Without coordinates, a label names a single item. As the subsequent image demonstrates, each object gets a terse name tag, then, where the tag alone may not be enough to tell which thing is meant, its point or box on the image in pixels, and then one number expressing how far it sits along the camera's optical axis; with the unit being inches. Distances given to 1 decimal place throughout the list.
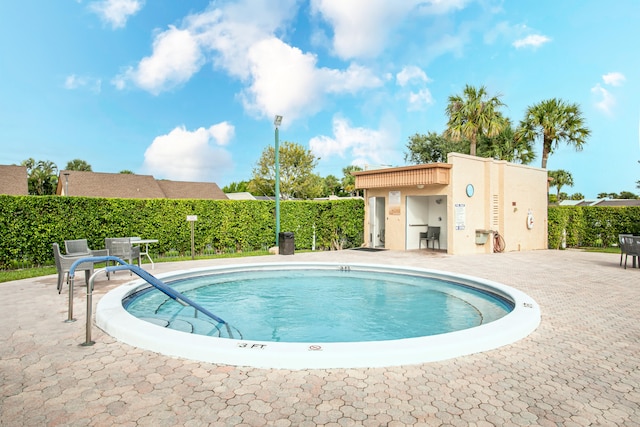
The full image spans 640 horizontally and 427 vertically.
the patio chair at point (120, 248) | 376.8
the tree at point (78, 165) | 2154.3
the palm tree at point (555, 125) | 892.8
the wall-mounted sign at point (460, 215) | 604.7
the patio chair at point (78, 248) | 344.5
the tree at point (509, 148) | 1015.0
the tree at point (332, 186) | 2616.1
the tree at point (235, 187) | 3196.4
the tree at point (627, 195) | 2479.8
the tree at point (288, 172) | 1742.1
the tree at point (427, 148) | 1467.8
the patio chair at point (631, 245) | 434.9
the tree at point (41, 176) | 1770.4
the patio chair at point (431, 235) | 682.8
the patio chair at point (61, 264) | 295.1
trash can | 603.5
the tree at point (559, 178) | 1795.0
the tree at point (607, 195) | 2646.7
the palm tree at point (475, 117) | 905.5
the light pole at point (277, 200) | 611.2
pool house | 606.9
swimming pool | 153.0
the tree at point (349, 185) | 2175.4
